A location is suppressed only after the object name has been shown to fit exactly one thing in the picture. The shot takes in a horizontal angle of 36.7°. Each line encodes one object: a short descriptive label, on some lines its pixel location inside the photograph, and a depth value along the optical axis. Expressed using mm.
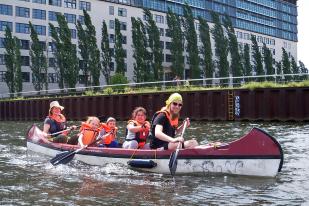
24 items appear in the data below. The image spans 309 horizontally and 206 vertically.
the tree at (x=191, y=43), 74438
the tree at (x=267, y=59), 90750
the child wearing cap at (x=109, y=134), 14508
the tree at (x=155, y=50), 71250
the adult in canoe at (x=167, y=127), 11650
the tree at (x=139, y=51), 69588
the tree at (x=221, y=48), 78562
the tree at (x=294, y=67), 102875
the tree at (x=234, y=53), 81562
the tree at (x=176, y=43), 73938
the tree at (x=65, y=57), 65250
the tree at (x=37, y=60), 67688
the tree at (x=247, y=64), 85125
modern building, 72188
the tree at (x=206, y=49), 76062
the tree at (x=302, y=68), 116375
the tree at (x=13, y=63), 65875
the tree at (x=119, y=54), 69756
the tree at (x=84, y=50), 68438
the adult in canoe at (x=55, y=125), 17172
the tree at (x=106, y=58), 70562
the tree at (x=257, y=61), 87375
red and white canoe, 10742
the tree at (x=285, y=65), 96562
